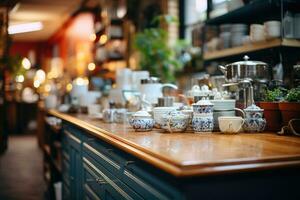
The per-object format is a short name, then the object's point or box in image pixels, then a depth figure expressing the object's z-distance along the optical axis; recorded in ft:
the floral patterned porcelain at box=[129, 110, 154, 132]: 6.25
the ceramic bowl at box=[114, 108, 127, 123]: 8.08
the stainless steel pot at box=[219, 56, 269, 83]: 6.72
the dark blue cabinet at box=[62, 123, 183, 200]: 4.30
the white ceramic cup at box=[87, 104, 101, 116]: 11.28
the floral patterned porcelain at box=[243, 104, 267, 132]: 5.97
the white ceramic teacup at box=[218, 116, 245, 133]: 5.81
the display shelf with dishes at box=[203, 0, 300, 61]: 7.95
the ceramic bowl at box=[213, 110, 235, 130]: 6.37
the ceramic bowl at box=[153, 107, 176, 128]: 6.59
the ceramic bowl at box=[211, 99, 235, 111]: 6.40
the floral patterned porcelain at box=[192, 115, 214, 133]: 5.98
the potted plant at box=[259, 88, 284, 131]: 6.25
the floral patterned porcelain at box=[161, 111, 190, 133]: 6.06
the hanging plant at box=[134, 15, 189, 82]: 15.72
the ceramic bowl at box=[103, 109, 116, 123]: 8.11
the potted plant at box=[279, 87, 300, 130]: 5.86
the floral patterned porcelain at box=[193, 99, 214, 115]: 5.98
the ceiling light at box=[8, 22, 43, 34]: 39.44
